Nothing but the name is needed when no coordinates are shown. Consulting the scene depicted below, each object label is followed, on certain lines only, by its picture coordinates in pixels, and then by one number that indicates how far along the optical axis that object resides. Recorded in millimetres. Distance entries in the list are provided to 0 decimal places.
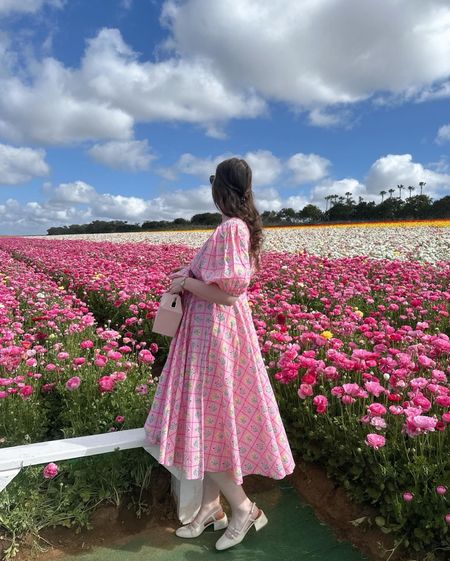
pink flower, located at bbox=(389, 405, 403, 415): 2445
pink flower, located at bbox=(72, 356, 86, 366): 3275
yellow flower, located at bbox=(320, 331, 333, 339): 3695
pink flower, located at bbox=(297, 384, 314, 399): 2773
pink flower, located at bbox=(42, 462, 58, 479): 2398
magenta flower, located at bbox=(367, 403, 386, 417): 2436
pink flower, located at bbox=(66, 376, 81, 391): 2969
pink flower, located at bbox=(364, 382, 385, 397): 2611
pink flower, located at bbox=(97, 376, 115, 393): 2965
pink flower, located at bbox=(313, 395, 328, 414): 2674
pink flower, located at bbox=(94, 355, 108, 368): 3191
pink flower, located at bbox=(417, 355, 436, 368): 2902
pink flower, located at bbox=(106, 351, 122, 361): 3229
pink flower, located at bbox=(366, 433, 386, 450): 2301
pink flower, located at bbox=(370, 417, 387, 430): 2420
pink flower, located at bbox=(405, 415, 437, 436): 2254
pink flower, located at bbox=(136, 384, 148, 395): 3197
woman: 2178
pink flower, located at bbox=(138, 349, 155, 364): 3297
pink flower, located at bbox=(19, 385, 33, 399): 3012
